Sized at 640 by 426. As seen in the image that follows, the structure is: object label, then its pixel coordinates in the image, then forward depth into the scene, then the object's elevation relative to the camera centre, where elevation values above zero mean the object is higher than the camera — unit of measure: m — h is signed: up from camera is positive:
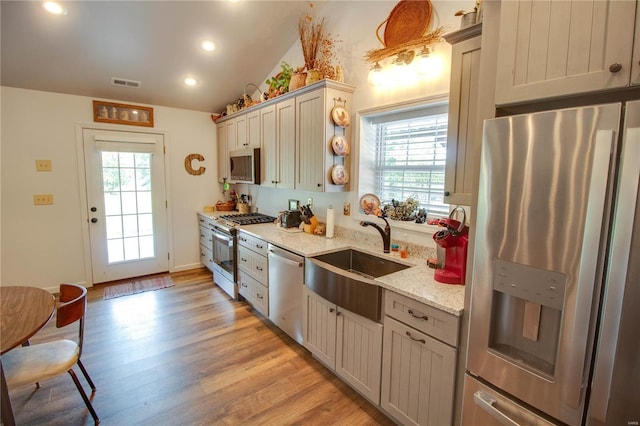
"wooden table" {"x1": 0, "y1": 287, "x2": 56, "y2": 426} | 1.48 -0.75
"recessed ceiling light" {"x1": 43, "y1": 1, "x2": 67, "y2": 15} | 2.66 +1.48
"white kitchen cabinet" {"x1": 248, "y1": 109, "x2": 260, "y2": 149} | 3.79 +0.65
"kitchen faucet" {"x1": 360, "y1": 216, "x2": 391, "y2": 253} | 2.46 -0.41
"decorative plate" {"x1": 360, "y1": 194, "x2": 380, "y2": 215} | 2.84 -0.18
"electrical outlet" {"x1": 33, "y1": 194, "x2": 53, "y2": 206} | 3.68 -0.25
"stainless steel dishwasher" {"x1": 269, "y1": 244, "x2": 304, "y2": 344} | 2.60 -0.96
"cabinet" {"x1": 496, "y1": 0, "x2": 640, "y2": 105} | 0.98 +0.49
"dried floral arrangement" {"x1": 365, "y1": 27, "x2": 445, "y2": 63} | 2.17 +1.03
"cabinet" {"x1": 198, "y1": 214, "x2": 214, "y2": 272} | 4.45 -0.91
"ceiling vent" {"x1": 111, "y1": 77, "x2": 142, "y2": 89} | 3.70 +1.18
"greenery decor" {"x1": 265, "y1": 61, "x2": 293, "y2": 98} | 3.33 +1.10
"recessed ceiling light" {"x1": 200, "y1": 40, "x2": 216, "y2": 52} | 3.34 +1.48
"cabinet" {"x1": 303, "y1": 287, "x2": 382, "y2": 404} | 1.95 -1.12
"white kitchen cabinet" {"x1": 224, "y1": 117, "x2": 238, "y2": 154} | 4.32 +0.68
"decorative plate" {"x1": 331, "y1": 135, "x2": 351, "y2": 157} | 2.79 +0.34
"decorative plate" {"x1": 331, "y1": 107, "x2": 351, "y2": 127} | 2.75 +0.60
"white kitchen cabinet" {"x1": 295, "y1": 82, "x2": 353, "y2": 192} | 2.77 +0.46
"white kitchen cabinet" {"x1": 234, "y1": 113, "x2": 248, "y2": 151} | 4.08 +0.67
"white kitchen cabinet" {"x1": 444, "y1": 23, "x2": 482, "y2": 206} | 1.63 +0.40
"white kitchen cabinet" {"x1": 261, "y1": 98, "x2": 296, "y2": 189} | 3.21 +0.43
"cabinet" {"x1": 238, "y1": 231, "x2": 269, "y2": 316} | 3.08 -0.95
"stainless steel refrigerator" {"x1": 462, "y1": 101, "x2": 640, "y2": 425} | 0.97 -0.28
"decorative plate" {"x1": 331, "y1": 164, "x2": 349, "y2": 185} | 2.82 +0.08
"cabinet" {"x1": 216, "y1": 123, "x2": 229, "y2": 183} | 4.64 +0.44
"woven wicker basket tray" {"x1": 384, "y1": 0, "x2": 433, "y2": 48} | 2.27 +1.25
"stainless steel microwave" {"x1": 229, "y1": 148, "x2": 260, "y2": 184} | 3.79 +0.21
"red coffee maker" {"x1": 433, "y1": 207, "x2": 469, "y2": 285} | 1.80 -0.38
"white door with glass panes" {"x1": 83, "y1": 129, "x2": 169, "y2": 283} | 4.03 -0.32
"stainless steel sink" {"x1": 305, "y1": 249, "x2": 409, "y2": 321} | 1.92 -0.68
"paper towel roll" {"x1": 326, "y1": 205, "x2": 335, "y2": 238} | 3.00 -0.39
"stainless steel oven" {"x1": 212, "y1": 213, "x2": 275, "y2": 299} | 3.65 -0.82
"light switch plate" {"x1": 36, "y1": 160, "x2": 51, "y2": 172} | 3.65 +0.15
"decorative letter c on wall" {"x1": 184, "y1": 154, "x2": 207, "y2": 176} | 4.67 +0.24
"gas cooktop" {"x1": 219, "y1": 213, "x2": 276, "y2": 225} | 3.76 -0.47
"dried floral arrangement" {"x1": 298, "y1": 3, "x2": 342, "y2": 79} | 3.05 +1.36
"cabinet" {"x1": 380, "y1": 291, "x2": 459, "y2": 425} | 1.55 -0.96
